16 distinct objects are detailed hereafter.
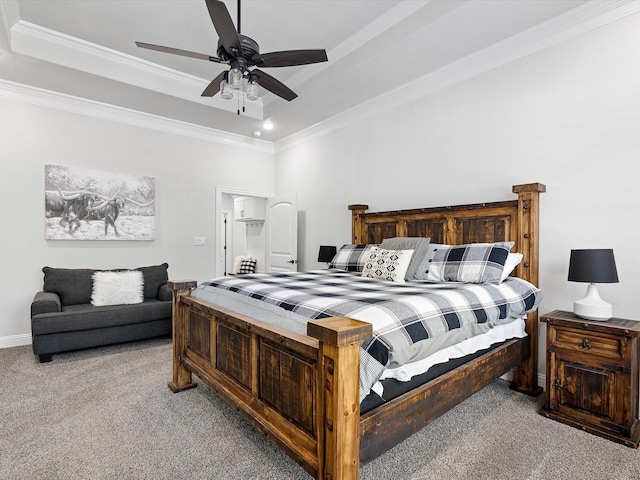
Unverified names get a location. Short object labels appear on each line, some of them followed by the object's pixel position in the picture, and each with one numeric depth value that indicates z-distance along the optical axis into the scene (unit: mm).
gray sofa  3207
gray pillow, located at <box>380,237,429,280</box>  2865
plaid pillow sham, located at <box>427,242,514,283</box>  2521
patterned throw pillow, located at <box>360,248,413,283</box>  2768
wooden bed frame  1242
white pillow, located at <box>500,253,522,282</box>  2533
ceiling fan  2107
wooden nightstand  1977
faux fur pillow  3721
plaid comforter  1440
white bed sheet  1534
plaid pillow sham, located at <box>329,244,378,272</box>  3455
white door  5141
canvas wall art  3957
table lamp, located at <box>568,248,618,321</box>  2096
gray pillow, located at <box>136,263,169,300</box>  4152
